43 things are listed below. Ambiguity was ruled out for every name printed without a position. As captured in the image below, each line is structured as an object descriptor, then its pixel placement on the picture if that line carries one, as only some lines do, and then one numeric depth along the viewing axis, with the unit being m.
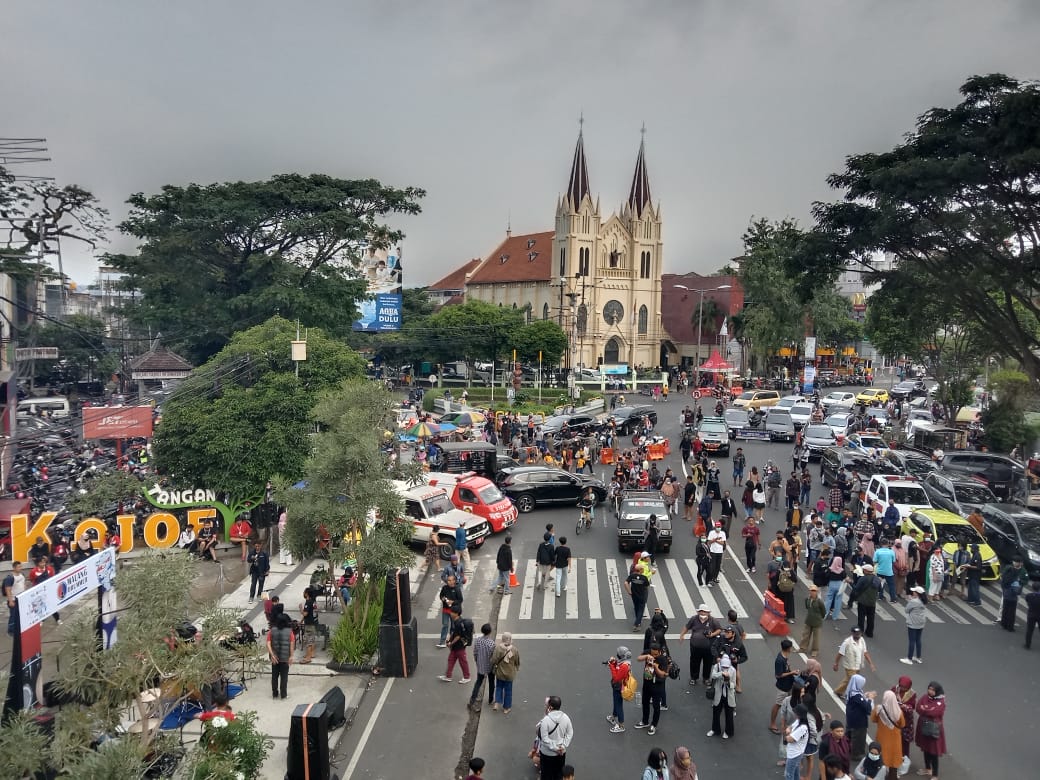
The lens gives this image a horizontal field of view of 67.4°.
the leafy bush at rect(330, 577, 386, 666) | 14.09
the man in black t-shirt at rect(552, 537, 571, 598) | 17.42
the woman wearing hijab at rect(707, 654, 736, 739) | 10.96
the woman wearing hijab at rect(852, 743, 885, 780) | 9.41
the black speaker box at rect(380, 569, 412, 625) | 13.77
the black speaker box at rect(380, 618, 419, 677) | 13.76
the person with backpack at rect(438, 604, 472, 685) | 13.26
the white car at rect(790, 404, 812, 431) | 42.00
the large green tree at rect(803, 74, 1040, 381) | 21.56
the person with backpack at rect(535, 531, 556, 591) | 17.73
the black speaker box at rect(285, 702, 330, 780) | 9.67
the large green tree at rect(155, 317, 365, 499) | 21.97
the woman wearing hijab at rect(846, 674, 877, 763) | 10.31
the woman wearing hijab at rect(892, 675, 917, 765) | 10.22
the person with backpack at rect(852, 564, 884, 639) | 14.34
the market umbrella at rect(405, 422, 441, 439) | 32.62
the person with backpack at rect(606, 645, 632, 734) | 11.33
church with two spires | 85.94
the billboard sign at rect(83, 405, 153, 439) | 26.86
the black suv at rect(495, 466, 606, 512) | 25.75
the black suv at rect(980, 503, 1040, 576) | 18.69
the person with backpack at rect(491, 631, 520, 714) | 11.88
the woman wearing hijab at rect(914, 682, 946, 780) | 10.03
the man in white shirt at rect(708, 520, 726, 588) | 18.09
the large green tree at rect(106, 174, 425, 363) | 42.34
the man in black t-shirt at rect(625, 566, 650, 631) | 15.20
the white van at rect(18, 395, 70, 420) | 40.09
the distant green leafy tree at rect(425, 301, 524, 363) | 68.94
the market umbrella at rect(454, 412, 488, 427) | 38.41
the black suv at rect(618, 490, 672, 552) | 20.78
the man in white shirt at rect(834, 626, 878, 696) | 11.88
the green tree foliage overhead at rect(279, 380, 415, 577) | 14.39
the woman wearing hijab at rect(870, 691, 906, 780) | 9.94
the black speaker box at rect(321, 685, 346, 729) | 11.48
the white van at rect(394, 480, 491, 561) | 20.94
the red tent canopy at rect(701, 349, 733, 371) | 65.19
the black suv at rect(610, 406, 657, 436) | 41.62
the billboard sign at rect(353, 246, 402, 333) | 57.50
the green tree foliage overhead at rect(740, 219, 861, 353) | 65.56
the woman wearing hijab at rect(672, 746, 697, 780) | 8.64
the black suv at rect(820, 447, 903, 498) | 27.42
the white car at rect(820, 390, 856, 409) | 52.16
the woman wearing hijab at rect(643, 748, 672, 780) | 8.35
